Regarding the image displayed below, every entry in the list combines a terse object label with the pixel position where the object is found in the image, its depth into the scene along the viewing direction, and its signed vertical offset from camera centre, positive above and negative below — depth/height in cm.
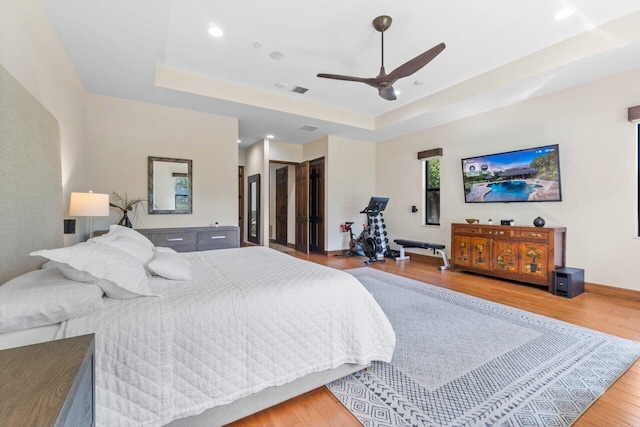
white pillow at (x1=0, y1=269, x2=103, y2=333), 115 -38
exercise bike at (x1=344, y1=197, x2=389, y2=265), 580 -50
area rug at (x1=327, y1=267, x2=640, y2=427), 162 -112
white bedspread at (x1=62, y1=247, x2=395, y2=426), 125 -66
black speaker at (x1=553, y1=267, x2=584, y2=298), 362 -90
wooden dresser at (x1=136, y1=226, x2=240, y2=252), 414 -38
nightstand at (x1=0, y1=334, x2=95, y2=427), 60 -43
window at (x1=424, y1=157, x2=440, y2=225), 595 +50
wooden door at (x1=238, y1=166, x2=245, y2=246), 845 +53
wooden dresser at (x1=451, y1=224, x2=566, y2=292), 393 -57
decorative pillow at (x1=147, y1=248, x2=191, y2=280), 186 -38
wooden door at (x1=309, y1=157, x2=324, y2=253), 686 +21
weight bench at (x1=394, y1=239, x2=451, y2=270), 537 -66
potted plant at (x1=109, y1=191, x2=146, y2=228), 412 +14
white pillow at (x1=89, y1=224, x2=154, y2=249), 212 -18
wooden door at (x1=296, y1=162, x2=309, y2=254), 696 +17
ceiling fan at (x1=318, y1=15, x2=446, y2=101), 286 +158
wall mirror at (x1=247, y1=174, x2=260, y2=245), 757 +10
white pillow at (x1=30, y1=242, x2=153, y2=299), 140 -30
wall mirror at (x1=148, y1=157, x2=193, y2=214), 449 +45
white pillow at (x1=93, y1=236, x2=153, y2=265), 194 -24
